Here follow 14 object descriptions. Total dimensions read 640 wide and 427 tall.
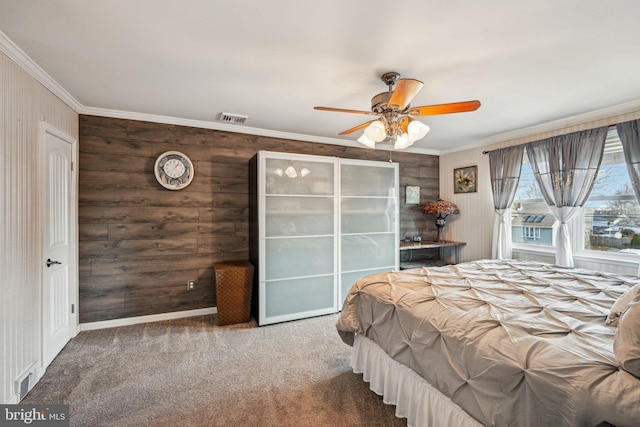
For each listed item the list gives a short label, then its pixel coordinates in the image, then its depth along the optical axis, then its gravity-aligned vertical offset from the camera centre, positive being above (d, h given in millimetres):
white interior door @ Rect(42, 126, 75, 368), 2516 -339
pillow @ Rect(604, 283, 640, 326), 1389 -468
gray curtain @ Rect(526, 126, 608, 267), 3166 +481
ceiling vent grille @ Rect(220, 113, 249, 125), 3352 +1141
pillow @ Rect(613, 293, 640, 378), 985 -470
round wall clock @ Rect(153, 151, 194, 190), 3428 +519
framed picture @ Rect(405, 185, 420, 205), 5000 +307
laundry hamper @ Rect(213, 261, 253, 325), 3365 -944
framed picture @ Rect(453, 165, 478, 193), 4594 +545
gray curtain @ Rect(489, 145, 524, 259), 3952 +306
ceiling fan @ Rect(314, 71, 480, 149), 2031 +764
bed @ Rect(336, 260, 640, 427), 1015 -597
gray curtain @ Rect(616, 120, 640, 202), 2809 +636
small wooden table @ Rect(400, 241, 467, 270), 4457 -624
